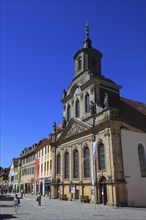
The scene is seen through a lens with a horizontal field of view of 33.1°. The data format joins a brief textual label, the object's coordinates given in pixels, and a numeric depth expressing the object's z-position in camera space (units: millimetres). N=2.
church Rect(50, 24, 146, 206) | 28016
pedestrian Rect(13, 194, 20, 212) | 20062
